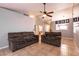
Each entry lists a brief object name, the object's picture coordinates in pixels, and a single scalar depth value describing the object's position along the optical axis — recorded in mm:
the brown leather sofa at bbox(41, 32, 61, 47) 2293
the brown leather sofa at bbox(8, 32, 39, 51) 2173
